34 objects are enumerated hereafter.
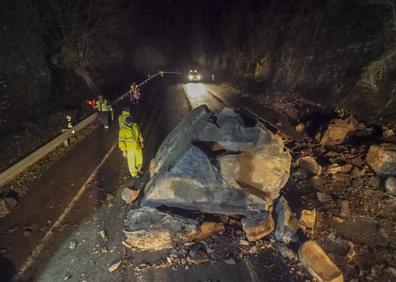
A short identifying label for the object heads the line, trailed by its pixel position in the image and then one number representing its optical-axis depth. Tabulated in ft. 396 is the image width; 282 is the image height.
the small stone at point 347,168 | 28.02
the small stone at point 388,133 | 31.07
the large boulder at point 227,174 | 22.25
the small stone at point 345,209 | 23.89
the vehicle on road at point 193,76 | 97.40
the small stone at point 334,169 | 28.07
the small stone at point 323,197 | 25.23
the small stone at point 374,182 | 26.09
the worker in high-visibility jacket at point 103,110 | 44.06
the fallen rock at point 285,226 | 21.42
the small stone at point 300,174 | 28.09
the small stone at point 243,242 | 21.38
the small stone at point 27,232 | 24.44
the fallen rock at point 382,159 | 26.37
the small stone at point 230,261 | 20.15
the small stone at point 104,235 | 22.64
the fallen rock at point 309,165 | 28.40
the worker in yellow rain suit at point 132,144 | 26.76
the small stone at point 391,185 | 25.05
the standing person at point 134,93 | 56.22
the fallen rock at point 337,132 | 32.14
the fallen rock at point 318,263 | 18.37
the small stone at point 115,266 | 19.85
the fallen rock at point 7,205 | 26.84
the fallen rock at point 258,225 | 21.48
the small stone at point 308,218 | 22.52
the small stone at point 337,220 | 23.21
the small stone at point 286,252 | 20.43
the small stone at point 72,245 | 22.35
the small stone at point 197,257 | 20.18
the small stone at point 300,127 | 37.99
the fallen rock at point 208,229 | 21.85
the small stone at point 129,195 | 25.67
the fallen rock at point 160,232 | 21.38
